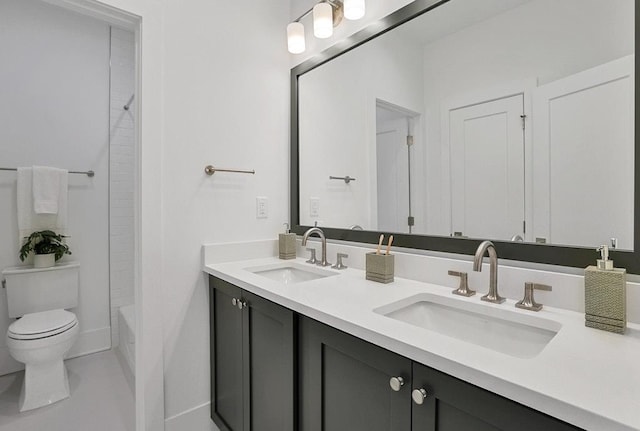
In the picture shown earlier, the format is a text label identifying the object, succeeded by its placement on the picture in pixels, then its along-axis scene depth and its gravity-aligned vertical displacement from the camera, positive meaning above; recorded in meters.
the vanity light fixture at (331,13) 1.50 +1.00
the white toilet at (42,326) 1.90 -0.68
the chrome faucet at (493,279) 1.01 -0.21
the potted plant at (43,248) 2.31 -0.23
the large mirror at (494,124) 0.92 +0.34
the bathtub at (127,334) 2.22 -0.88
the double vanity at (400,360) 0.56 -0.34
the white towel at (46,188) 2.32 +0.21
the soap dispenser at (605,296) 0.78 -0.21
